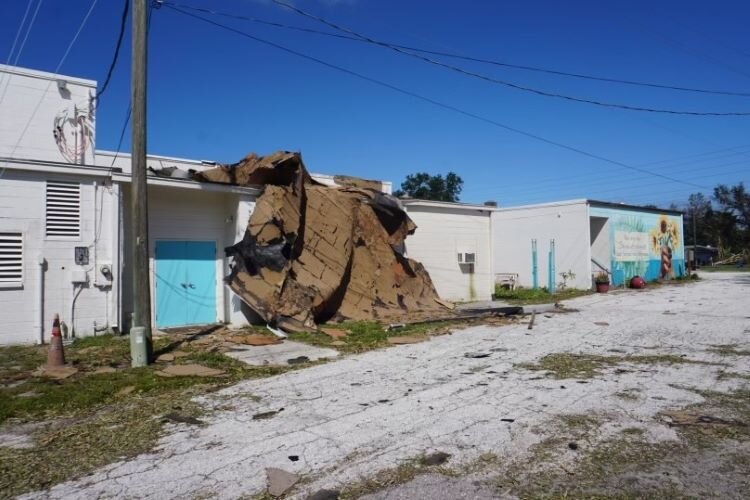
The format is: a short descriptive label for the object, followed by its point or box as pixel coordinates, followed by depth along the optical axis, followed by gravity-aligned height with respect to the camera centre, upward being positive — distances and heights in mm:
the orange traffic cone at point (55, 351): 8633 -1396
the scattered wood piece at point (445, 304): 16700 -1323
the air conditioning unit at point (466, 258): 20000 +143
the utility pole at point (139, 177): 8969 +1486
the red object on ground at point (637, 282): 27067 -1122
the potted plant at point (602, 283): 25016 -1080
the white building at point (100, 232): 11016 +832
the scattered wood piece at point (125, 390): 7248 -1743
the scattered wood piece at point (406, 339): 11328 -1680
